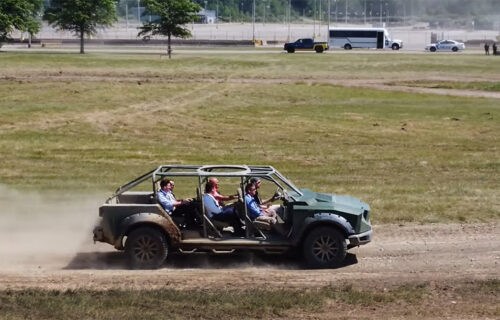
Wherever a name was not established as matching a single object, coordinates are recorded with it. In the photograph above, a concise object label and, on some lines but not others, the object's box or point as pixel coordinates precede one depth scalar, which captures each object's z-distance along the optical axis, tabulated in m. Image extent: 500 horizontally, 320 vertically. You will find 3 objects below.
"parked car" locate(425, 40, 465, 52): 97.75
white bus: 101.56
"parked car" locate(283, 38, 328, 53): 88.69
